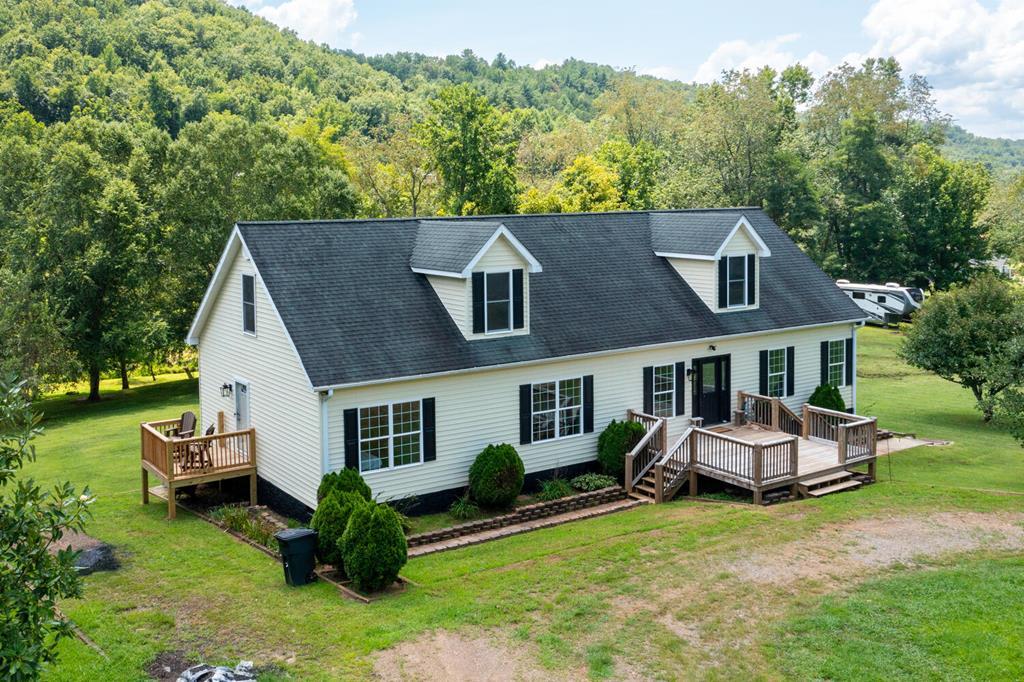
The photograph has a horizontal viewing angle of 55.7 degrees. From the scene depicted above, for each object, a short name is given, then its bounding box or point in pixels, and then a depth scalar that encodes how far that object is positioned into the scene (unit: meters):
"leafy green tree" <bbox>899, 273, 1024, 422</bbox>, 28.67
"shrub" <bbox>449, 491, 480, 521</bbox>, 19.67
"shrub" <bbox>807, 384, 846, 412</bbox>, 25.44
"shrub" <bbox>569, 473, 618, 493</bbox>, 21.45
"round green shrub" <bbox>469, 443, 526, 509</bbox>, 19.61
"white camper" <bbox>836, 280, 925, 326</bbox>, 51.31
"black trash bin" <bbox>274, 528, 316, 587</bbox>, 15.70
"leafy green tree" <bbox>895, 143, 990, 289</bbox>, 59.97
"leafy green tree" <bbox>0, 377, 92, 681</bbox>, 9.02
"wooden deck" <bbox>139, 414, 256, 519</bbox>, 19.86
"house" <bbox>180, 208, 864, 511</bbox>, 19.19
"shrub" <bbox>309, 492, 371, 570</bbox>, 15.95
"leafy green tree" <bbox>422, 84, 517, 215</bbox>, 47.62
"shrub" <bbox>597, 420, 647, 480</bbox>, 21.86
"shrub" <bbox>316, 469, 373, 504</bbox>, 17.72
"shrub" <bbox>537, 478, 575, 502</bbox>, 20.92
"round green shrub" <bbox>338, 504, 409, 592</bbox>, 15.05
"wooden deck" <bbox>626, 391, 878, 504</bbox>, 20.88
